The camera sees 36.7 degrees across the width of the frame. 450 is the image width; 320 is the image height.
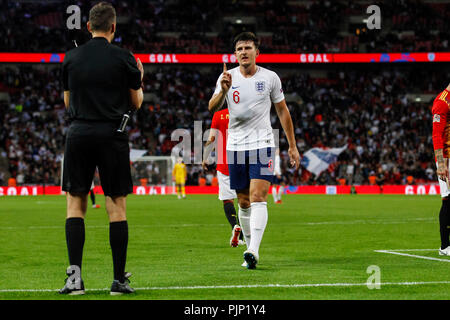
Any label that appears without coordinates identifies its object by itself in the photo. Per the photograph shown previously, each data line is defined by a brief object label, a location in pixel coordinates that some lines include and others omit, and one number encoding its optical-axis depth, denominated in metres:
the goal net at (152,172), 39.66
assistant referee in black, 5.59
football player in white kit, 7.65
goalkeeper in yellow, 32.31
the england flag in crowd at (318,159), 39.69
